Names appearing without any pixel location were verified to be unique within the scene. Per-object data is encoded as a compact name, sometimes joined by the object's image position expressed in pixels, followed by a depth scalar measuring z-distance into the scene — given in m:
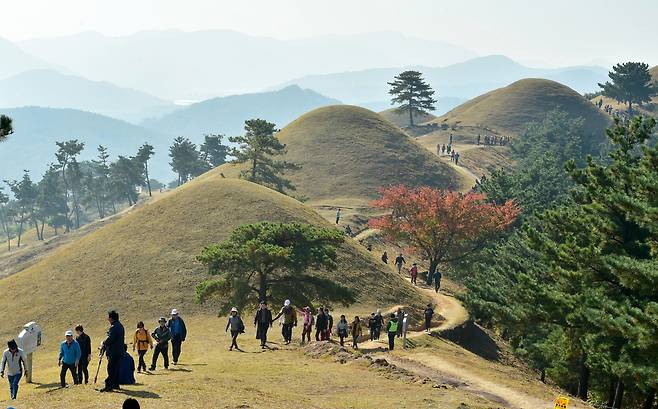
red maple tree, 54.50
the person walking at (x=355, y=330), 29.92
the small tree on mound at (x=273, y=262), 31.92
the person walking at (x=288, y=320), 28.66
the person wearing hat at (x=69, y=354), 18.12
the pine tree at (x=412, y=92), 139.38
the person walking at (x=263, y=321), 27.31
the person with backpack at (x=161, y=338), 21.22
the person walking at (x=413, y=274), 51.59
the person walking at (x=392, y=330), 29.73
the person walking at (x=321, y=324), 29.70
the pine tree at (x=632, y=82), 147.75
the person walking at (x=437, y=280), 49.56
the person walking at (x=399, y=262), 55.38
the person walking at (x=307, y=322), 29.36
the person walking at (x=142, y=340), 20.61
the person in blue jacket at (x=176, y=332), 22.53
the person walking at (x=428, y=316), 36.56
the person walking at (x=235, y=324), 26.53
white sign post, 20.55
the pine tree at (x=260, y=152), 73.19
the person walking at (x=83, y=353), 18.45
